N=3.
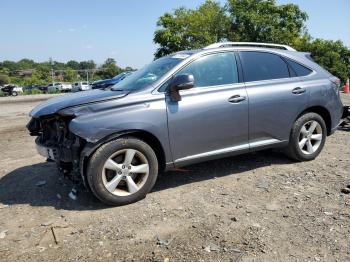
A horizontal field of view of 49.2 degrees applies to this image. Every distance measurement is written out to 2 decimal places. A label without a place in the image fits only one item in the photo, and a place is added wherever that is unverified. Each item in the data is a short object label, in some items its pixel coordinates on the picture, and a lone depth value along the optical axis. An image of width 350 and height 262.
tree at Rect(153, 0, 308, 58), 25.77
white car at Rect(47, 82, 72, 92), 54.16
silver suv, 4.25
